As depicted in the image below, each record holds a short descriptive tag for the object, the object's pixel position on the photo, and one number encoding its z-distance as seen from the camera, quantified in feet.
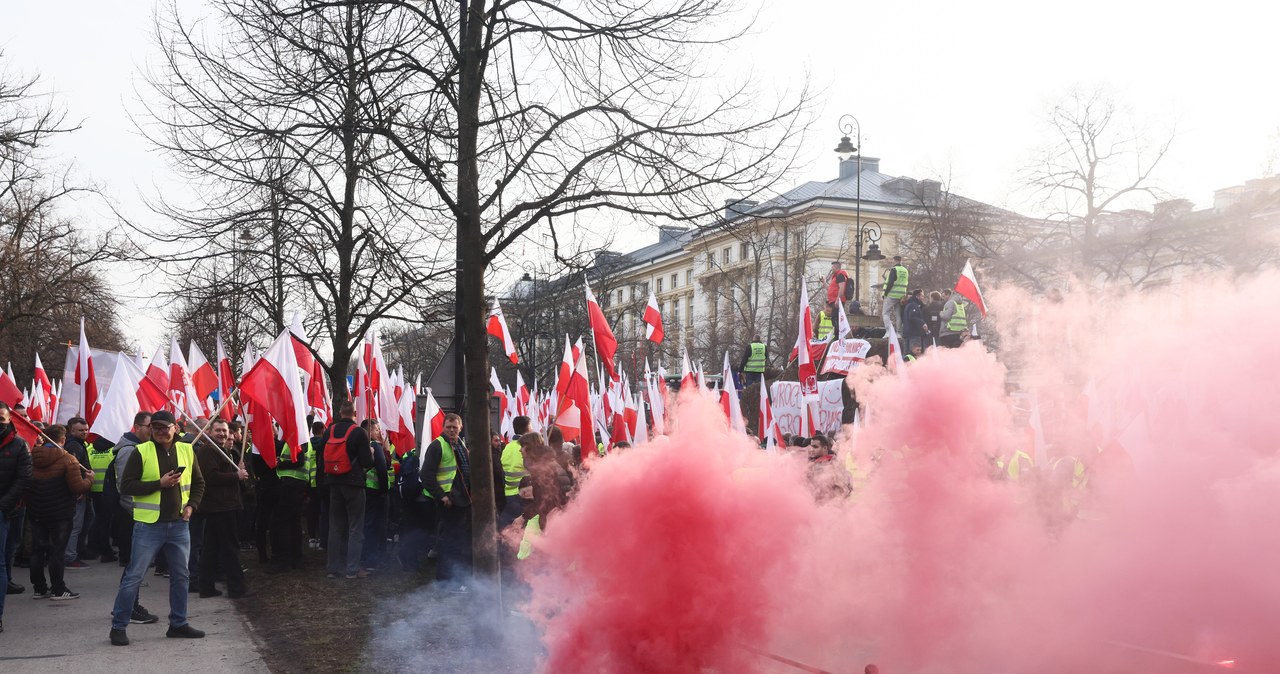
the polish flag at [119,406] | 36.88
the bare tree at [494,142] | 25.95
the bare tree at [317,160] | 26.14
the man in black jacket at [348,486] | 35.35
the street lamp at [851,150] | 76.95
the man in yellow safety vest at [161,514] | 25.86
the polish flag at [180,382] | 48.85
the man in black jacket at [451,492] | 34.09
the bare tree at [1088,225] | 95.14
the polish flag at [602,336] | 39.63
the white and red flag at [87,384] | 45.19
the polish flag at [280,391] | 34.94
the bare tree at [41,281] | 92.02
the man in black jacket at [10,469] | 28.25
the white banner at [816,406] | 52.29
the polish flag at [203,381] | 50.96
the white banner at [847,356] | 55.62
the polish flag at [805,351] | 48.42
